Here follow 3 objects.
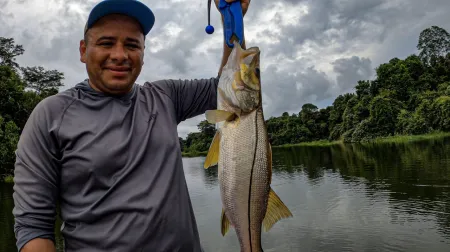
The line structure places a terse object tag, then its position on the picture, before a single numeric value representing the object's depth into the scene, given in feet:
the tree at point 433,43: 211.41
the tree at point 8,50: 137.69
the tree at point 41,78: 153.58
